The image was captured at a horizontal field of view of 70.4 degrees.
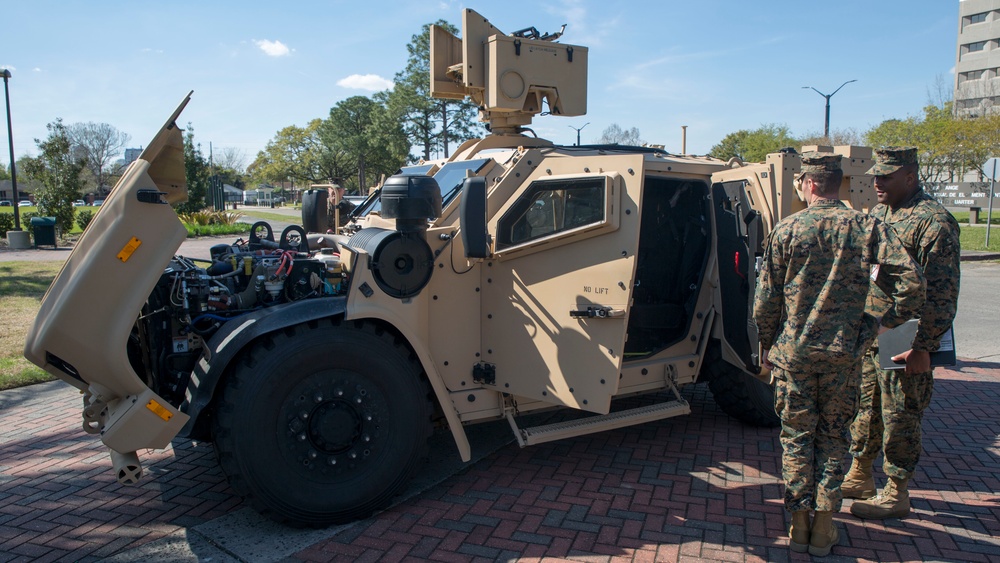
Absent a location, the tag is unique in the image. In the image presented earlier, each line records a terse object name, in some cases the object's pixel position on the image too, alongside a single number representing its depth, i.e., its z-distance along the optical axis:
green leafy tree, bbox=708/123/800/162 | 37.16
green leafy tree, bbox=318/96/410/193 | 37.56
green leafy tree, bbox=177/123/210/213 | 26.64
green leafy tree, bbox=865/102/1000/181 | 32.62
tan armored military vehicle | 3.46
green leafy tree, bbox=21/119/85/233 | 22.28
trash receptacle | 20.02
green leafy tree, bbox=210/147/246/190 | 77.83
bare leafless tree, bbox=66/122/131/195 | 72.06
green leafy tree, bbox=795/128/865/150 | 34.45
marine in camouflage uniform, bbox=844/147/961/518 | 3.62
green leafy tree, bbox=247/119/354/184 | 48.82
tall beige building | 64.19
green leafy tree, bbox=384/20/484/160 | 34.59
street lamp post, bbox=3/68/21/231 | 20.47
